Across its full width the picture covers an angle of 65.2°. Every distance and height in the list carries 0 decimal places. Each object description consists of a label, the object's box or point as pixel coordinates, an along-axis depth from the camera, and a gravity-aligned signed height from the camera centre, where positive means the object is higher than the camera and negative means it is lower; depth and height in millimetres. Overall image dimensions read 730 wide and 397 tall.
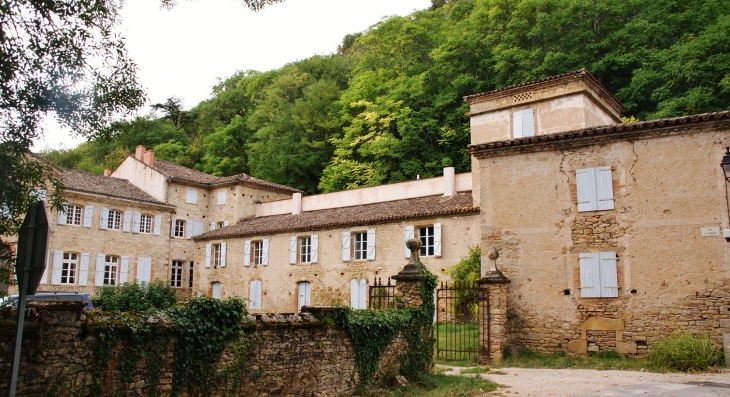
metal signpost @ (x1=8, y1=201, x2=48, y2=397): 3988 +138
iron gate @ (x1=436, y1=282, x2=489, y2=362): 14141 -1612
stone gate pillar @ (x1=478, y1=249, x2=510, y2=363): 13984 -812
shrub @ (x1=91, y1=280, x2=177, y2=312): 23047 -697
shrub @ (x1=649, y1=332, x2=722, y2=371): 12352 -1450
